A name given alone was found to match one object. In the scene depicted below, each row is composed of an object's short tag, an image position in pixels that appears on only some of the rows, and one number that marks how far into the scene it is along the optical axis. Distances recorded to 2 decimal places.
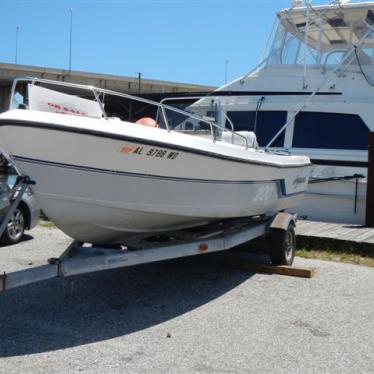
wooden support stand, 6.66
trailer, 4.71
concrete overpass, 37.89
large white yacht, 10.68
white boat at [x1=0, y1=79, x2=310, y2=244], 4.68
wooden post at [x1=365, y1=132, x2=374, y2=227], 9.15
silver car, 8.19
